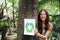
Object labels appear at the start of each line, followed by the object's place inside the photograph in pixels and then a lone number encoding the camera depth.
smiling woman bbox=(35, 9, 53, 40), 1.73
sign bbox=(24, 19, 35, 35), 1.70
